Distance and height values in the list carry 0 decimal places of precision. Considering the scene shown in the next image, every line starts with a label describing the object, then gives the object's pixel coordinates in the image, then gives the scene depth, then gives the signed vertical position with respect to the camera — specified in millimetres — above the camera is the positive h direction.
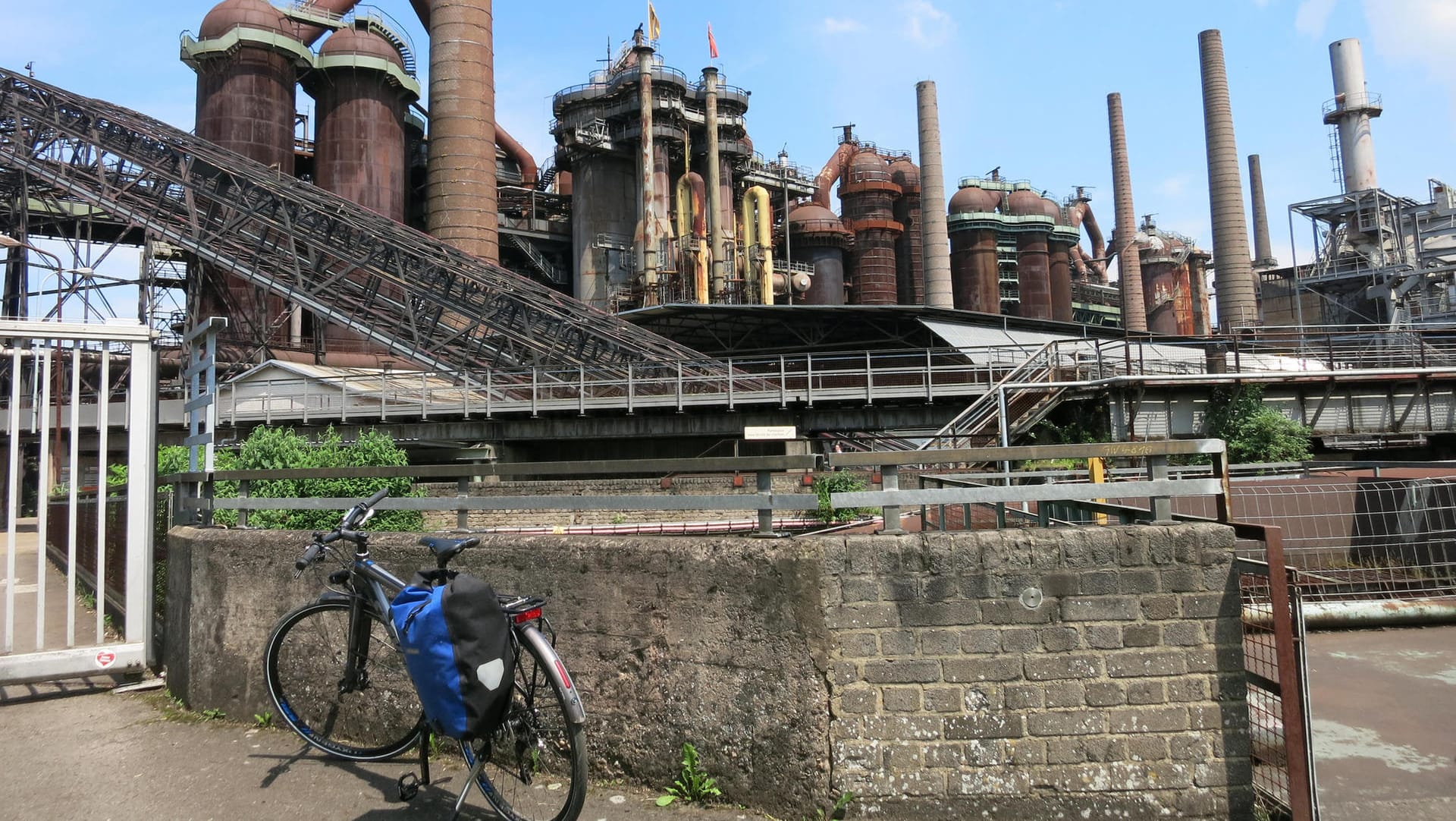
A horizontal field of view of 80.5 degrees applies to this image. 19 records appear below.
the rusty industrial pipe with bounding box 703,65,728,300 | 44538 +13632
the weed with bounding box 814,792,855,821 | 3957 -1597
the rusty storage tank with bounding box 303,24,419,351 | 40812 +17284
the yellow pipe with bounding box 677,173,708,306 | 43875 +13138
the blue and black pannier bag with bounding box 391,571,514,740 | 3506 -733
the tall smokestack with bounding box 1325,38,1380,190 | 48156 +18293
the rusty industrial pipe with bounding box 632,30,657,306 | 42938 +14226
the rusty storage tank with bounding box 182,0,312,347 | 38531 +18058
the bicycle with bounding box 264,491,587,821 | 3742 -1090
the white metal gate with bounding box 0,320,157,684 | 5547 -95
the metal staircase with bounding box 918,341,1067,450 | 18875 +987
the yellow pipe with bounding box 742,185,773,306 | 47219 +13484
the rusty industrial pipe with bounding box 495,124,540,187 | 53312 +19846
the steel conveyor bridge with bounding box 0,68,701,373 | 29906 +8452
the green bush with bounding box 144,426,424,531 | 12227 +359
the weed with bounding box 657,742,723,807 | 4133 -1526
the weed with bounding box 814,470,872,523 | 14047 -344
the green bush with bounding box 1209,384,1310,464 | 18875 +374
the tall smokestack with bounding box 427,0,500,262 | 39719 +16035
